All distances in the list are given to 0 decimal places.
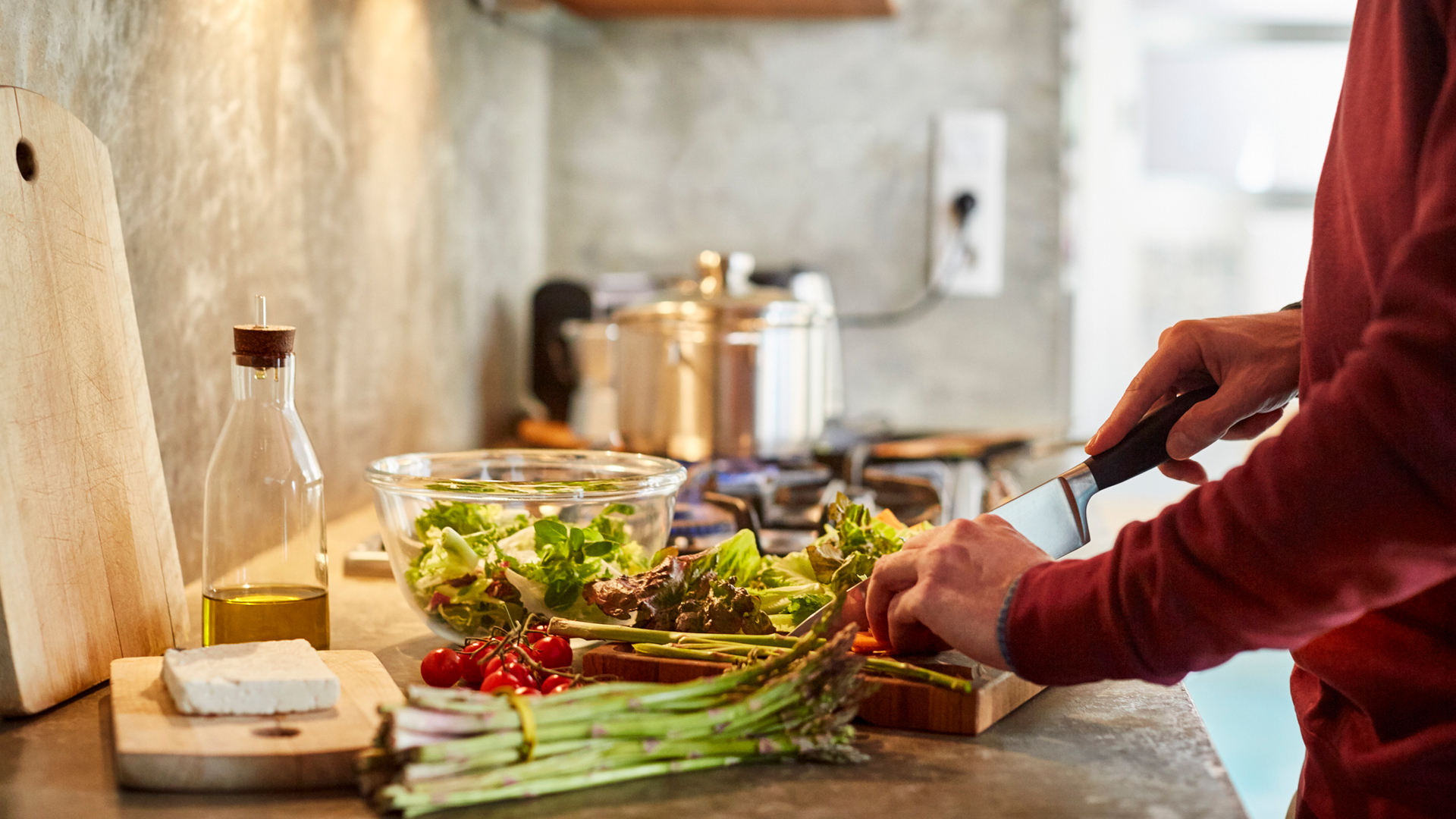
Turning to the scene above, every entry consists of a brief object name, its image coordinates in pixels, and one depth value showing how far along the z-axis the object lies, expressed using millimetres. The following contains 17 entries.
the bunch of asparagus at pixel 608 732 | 687
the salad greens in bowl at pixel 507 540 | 1019
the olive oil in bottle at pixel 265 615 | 960
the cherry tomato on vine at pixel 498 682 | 848
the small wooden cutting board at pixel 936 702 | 856
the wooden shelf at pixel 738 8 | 2516
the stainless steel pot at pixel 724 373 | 1876
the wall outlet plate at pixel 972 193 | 2662
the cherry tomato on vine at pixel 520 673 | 881
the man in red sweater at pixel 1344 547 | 659
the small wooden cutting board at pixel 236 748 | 722
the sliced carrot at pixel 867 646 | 953
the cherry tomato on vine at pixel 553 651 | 959
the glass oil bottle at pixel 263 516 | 970
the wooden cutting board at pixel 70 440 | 877
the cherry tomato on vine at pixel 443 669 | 916
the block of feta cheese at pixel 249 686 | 774
